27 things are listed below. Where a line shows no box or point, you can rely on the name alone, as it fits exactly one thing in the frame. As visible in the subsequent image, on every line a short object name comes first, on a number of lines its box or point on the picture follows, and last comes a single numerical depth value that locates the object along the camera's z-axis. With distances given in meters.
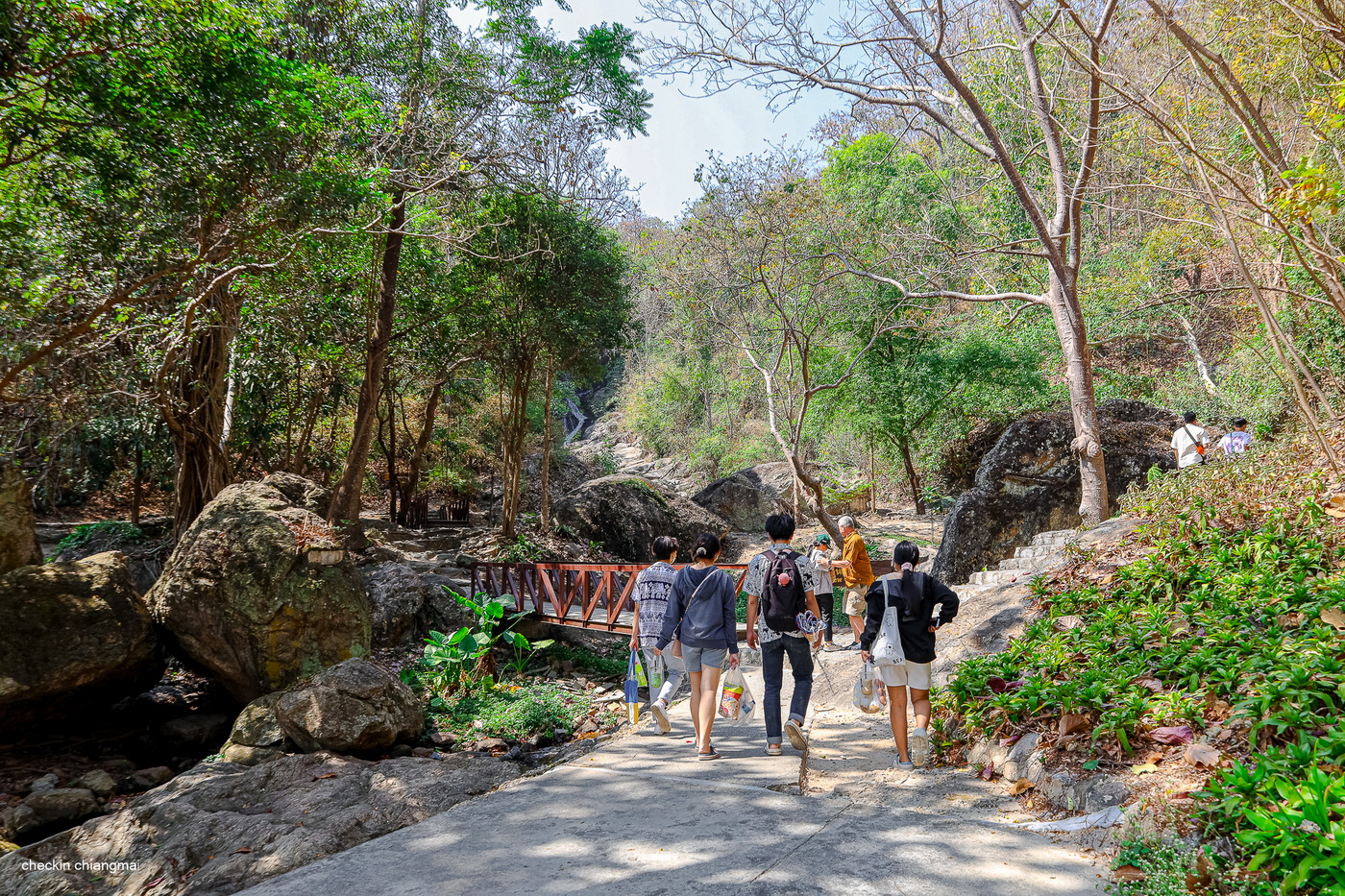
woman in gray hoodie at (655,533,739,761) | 4.59
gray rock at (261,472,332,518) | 11.55
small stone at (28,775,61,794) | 6.17
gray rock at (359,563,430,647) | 10.55
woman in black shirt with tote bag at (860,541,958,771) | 4.31
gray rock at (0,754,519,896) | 4.04
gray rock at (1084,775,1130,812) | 3.19
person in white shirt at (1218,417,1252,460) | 8.17
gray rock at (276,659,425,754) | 6.16
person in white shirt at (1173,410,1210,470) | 8.34
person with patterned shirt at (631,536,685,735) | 5.14
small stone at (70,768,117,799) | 6.32
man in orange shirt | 7.59
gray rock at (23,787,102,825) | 5.82
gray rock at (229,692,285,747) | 6.47
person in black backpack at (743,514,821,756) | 4.49
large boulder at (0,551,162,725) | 6.57
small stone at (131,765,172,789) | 6.58
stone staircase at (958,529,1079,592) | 7.56
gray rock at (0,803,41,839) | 5.53
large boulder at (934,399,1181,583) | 9.89
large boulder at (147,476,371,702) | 7.53
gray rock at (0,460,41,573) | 7.14
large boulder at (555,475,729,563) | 16.16
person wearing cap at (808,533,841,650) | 7.50
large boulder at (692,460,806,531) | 20.59
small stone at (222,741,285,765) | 6.28
